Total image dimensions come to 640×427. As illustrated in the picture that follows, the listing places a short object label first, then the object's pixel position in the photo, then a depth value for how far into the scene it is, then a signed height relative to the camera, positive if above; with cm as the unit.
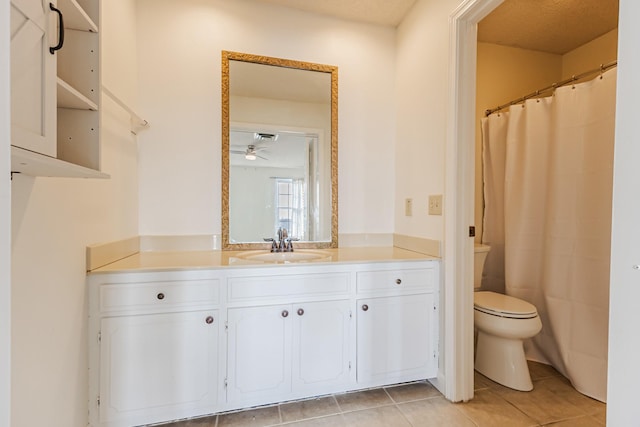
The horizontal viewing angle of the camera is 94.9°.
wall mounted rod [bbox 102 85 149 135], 134 +49
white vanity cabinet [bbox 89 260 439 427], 131 -64
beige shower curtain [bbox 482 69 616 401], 173 -3
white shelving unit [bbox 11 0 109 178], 90 +36
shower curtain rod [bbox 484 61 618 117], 174 +85
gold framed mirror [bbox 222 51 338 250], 195 +40
